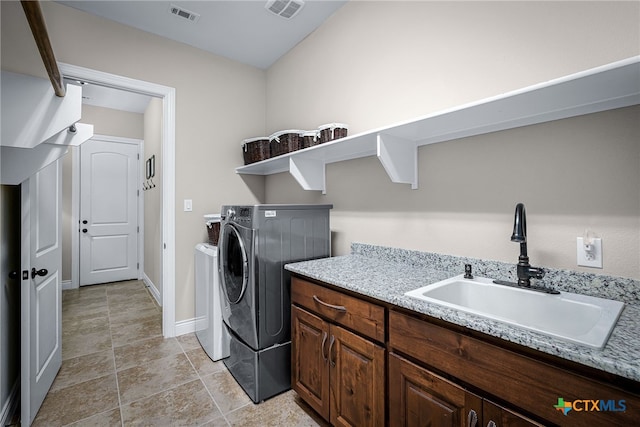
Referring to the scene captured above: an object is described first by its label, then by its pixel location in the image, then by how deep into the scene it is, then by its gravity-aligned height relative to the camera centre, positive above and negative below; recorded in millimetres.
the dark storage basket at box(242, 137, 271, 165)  2660 +589
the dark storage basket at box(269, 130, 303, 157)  2312 +575
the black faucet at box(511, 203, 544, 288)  1157 -174
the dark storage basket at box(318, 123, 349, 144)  1966 +552
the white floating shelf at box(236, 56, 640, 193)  951 +425
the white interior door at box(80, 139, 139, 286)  4316 +32
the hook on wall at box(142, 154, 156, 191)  3910 +576
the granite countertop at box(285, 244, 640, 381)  698 -316
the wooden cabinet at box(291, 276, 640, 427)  720 -526
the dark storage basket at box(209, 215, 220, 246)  2498 -136
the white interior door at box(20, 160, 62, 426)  1524 -433
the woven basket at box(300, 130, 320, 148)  2098 +544
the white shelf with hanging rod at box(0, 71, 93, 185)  1183 +414
